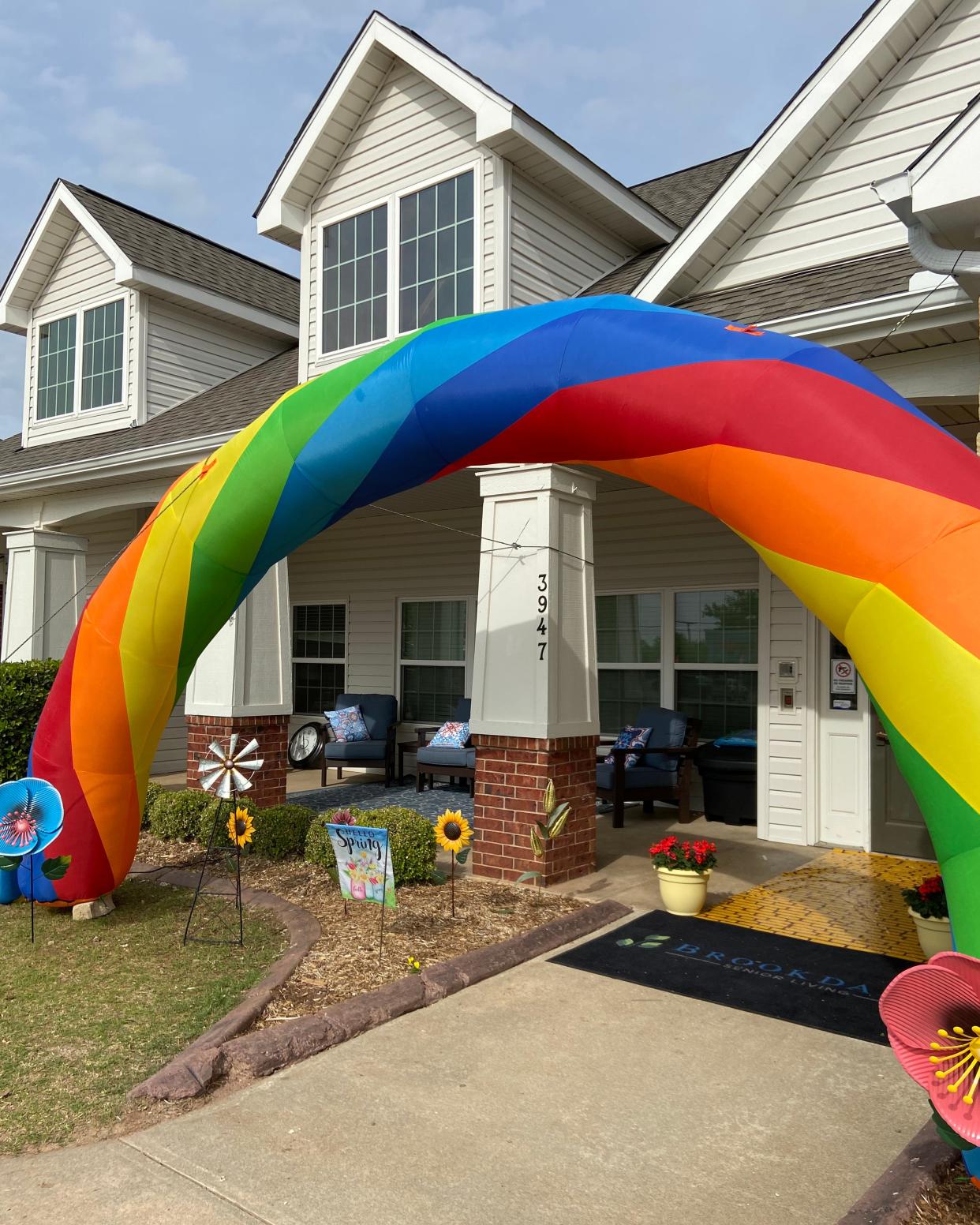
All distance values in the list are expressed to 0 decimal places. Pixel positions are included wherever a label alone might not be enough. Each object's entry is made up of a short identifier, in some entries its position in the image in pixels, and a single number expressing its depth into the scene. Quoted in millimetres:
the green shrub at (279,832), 7602
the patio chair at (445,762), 10438
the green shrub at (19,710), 8953
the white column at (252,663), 9086
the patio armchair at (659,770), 9141
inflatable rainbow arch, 2654
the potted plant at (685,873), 5941
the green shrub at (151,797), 8805
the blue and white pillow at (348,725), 11969
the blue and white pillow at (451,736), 10711
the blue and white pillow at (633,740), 9617
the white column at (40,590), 12031
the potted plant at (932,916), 4988
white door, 8016
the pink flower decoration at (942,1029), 2154
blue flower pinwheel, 5543
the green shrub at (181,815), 8344
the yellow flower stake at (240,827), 5674
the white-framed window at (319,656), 13844
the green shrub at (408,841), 6648
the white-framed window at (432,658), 12523
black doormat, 4539
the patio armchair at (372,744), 11680
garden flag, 5172
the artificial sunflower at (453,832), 5676
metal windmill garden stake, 5652
